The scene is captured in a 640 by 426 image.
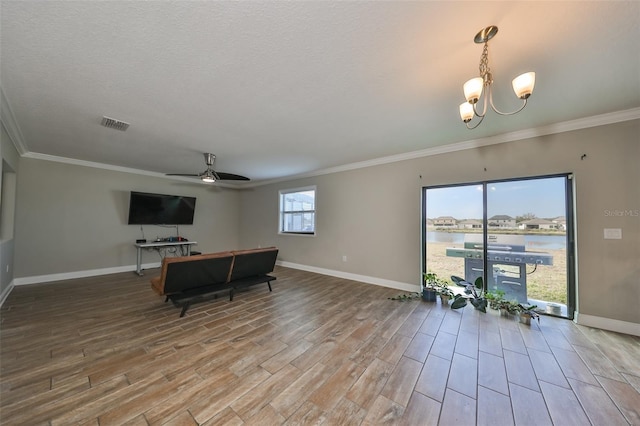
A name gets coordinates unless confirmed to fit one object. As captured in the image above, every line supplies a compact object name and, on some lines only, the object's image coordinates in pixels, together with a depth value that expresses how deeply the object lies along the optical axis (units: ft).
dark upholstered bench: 9.59
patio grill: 10.62
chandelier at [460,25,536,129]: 4.99
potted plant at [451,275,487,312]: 10.39
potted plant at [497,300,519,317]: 9.83
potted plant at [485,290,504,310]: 10.41
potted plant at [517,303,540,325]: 9.18
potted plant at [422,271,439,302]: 11.69
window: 19.27
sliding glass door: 9.93
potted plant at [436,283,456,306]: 11.31
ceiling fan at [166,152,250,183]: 13.46
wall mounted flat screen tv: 17.47
